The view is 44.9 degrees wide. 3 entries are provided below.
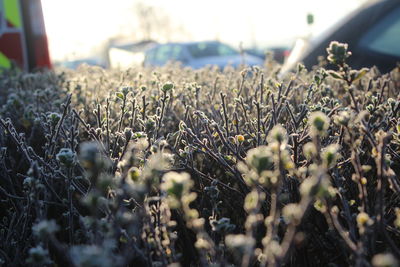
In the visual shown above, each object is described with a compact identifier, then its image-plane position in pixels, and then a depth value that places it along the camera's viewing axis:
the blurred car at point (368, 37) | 4.50
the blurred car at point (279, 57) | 13.98
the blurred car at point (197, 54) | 14.68
